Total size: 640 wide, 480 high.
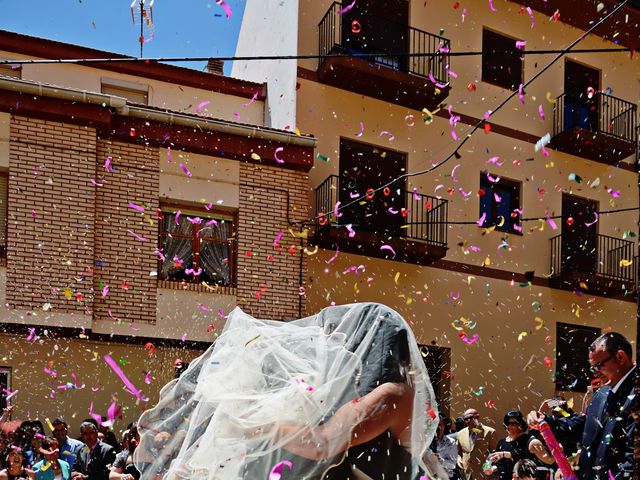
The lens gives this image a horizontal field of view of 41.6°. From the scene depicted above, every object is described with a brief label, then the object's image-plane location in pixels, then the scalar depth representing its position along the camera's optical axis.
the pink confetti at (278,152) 12.52
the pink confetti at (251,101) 13.80
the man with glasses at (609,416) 4.34
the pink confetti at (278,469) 2.99
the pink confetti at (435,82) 13.66
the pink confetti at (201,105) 13.13
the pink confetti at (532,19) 16.23
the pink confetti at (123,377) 11.07
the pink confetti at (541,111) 15.90
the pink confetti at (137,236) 11.40
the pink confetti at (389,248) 12.74
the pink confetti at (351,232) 12.34
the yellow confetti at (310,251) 12.53
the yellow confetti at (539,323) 14.96
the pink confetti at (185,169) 11.99
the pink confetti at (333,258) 12.74
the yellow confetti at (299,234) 12.56
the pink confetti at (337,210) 12.31
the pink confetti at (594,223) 15.91
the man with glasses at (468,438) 9.64
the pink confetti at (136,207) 11.49
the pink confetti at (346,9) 13.33
